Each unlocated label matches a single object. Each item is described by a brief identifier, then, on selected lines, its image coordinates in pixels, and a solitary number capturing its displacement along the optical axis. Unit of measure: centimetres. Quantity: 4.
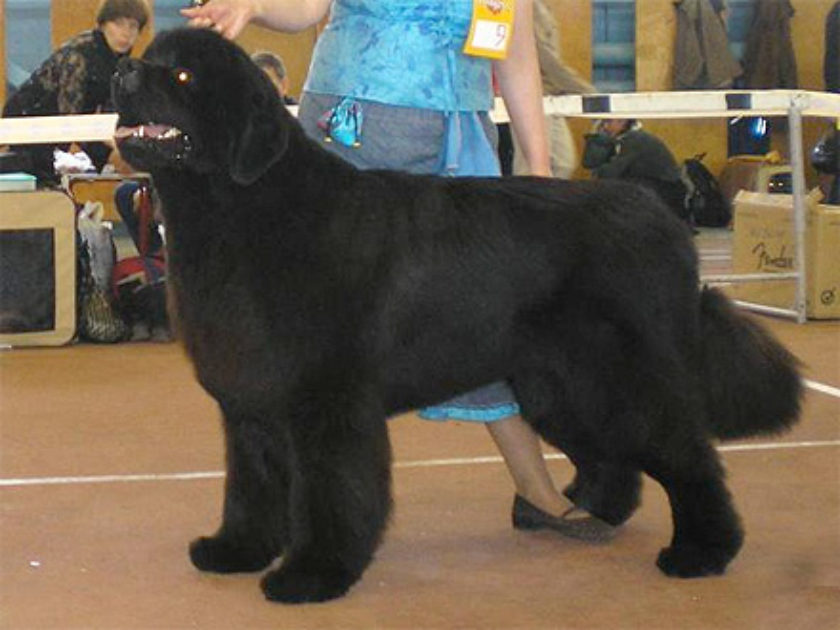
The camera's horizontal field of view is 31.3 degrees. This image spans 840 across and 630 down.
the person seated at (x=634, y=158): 993
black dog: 280
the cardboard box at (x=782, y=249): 674
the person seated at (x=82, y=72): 682
